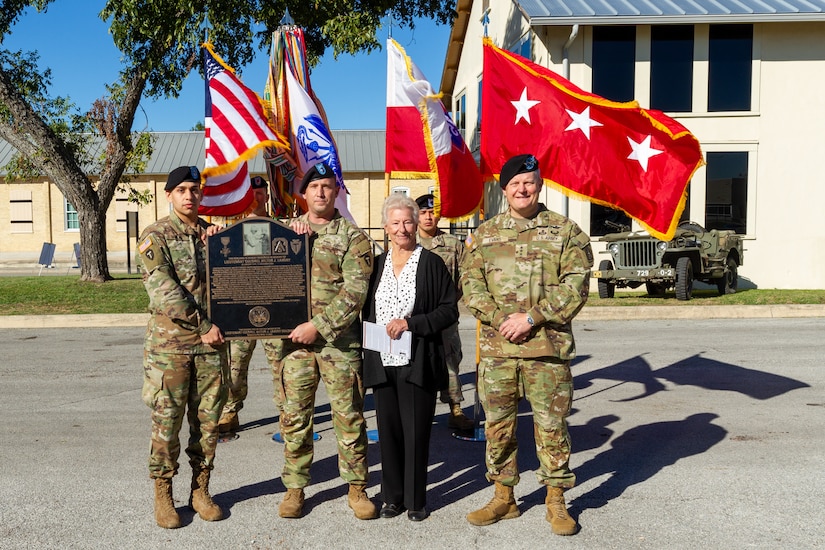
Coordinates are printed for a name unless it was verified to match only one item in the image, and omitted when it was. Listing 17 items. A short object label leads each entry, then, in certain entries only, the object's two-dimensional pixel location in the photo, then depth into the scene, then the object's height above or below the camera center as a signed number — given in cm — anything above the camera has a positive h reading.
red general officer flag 583 +76
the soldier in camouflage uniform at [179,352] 408 -67
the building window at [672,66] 1772 +429
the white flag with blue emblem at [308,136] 612 +89
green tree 1455 +411
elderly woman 411 -74
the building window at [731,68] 1778 +425
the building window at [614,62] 1769 +438
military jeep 1462 -55
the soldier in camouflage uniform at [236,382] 589 -124
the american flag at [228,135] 548 +81
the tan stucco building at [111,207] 3612 +158
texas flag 609 +84
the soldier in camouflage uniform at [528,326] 400 -51
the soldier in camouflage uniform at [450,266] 592 -25
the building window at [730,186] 1795 +126
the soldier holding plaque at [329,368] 418 -79
